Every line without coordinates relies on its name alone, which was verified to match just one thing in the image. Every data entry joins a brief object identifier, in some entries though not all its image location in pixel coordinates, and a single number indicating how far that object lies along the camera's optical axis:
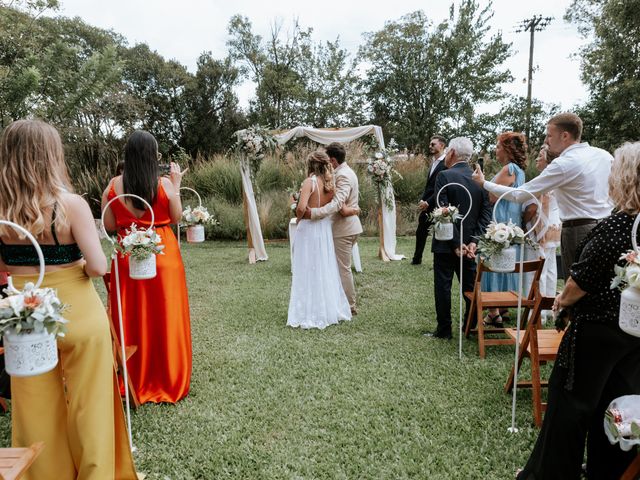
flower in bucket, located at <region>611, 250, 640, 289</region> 1.68
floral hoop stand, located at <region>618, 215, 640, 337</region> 1.73
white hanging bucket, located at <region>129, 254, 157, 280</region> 3.32
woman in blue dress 5.23
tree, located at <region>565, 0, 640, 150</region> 18.12
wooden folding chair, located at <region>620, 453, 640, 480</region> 1.98
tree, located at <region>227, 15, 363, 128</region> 29.73
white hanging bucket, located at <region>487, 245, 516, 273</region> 3.84
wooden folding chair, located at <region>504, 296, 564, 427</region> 3.27
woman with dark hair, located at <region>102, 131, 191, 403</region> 3.72
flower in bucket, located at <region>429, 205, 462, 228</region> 4.72
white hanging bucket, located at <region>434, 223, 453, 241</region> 4.74
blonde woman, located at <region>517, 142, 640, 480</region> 2.13
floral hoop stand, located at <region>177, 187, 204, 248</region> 5.05
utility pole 26.14
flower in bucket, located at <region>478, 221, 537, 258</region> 3.69
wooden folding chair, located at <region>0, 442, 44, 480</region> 1.79
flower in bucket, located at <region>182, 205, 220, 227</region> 5.04
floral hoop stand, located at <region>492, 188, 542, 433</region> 3.35
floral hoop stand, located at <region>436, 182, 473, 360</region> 4.70
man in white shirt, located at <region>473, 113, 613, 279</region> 3.92
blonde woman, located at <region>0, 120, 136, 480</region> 2.22
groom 6.13
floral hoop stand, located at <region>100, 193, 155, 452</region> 3.06
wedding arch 10.68
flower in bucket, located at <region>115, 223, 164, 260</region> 3.25
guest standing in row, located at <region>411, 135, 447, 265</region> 8.23
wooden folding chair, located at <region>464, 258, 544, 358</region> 4.46
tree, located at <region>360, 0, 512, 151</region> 26.81
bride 5.83
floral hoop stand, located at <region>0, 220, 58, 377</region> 1.83
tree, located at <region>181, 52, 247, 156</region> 29.20
